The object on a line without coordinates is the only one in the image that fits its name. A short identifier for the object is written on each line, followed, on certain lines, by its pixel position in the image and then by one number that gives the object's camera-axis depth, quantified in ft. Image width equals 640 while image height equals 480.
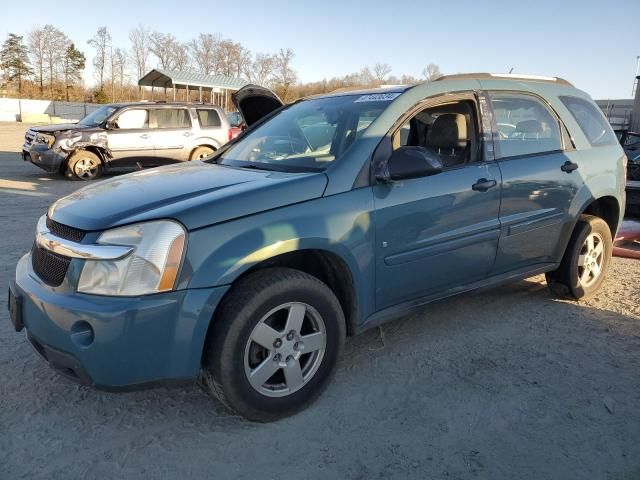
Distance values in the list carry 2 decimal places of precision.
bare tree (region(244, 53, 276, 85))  232.12
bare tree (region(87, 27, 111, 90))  211.41
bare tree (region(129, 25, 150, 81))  222.48
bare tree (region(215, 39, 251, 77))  234.58
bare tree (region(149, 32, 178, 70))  222.48
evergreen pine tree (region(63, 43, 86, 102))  227.61
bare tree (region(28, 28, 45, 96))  223.30
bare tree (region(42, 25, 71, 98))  224.94
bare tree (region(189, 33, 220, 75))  232.12
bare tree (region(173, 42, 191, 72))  226.79
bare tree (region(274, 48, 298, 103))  220.86
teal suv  7.60
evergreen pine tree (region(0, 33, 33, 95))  217.15
